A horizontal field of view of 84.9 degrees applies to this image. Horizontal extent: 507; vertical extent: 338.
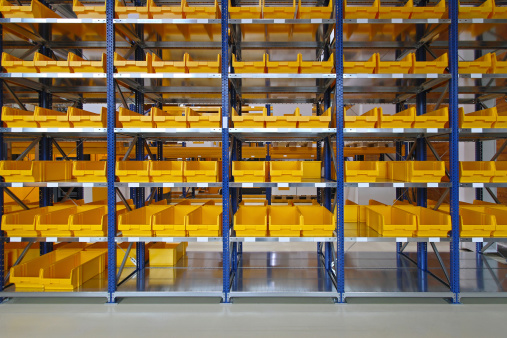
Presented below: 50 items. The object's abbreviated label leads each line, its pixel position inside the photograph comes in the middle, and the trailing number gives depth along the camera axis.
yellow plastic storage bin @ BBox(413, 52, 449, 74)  3.74
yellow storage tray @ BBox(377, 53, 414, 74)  3.78
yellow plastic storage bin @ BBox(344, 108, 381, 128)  3.70
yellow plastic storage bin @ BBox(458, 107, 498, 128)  3.65
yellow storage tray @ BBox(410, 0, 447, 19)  3.73
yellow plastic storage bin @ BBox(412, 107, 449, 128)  3.67
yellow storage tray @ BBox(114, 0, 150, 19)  3.78
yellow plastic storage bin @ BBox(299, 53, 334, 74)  3.76
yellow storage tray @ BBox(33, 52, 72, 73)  3.72
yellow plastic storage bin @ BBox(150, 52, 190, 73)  3.76
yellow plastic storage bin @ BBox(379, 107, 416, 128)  3.71
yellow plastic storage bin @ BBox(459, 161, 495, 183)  3.65
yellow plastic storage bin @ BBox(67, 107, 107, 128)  3.71
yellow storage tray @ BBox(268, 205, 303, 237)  4.33
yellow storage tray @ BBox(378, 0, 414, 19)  3.75
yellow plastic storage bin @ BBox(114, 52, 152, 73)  3.74
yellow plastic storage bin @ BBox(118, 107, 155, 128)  3.70
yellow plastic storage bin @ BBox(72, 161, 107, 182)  3.74
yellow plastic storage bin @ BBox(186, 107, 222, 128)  3.70
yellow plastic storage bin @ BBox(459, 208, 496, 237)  3.59
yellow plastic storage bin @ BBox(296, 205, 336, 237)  3.60
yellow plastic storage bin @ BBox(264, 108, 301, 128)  3.69
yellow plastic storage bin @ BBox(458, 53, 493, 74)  3.76
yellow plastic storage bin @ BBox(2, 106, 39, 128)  3.71
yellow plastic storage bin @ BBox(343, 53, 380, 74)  3.82
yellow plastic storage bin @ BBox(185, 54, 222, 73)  3.76
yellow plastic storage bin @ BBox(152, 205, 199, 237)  3.64
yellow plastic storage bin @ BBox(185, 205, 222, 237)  3.64
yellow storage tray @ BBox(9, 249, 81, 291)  3.64
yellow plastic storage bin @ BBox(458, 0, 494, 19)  3.69
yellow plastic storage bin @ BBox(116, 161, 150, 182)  3.69
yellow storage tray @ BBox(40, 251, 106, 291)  3.68
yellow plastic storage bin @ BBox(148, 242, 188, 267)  4.62
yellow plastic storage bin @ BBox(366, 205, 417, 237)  3.64
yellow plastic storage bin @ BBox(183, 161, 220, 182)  3.69
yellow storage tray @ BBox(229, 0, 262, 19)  3.74
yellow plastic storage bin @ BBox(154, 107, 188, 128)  3.70
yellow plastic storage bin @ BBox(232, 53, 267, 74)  3.76
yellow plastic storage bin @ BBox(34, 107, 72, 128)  3.70
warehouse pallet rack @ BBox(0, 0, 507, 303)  3.66
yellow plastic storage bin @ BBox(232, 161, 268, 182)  3.66
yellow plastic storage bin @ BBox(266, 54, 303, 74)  3.76
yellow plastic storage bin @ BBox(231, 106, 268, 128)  3.69
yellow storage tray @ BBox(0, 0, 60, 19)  3.67
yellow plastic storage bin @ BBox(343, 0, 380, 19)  3.76
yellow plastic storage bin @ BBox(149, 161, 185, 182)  3.69
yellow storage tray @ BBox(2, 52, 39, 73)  3.72
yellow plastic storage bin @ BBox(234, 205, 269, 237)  3.64
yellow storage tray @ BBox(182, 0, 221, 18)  3.77
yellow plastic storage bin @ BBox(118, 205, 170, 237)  3.65
